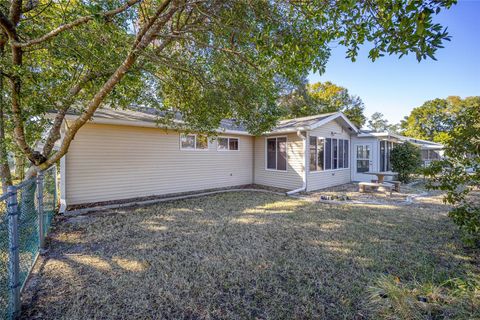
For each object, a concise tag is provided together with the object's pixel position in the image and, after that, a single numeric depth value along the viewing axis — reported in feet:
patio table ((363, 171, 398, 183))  31.59
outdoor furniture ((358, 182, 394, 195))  29.72
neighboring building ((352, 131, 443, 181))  40.04
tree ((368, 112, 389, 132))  157.58
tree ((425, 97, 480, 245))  10.94
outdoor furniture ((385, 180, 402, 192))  31.46
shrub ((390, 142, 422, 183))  37.73
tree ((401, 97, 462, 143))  102.32
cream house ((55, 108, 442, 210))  22.49
